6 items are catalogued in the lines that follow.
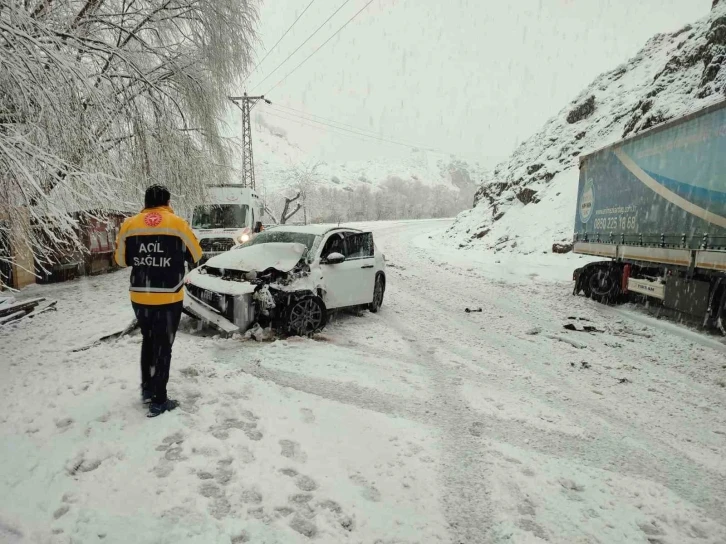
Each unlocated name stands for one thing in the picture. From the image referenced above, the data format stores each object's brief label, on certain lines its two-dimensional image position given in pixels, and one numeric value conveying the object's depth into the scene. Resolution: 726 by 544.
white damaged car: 5.79
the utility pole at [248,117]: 27.89
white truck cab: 12.60
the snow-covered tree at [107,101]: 4.36
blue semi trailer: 6.63
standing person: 3.45
